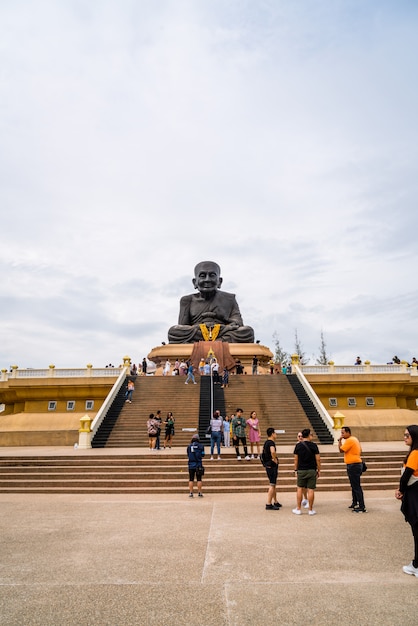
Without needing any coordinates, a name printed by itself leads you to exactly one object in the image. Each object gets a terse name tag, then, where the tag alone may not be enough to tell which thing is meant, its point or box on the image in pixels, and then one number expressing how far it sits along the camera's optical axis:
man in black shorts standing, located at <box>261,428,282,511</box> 7.24
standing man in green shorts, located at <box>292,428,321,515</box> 6.82
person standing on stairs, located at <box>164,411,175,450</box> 13.30
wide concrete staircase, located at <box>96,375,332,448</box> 15.00
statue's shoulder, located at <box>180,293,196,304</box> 31.69
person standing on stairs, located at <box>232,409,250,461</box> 11.18
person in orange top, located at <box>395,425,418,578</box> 4.26
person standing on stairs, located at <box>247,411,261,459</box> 10.95
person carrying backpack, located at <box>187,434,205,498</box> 8.32
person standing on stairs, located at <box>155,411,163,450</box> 12.78
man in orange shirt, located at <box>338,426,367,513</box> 7.09
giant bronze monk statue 29.90
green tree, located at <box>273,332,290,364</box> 48.81
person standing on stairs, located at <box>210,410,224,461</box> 11.25
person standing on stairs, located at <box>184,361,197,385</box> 19.26
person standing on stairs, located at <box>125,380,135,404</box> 17.51
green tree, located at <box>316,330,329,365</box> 48.30
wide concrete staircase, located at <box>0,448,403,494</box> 9.55
